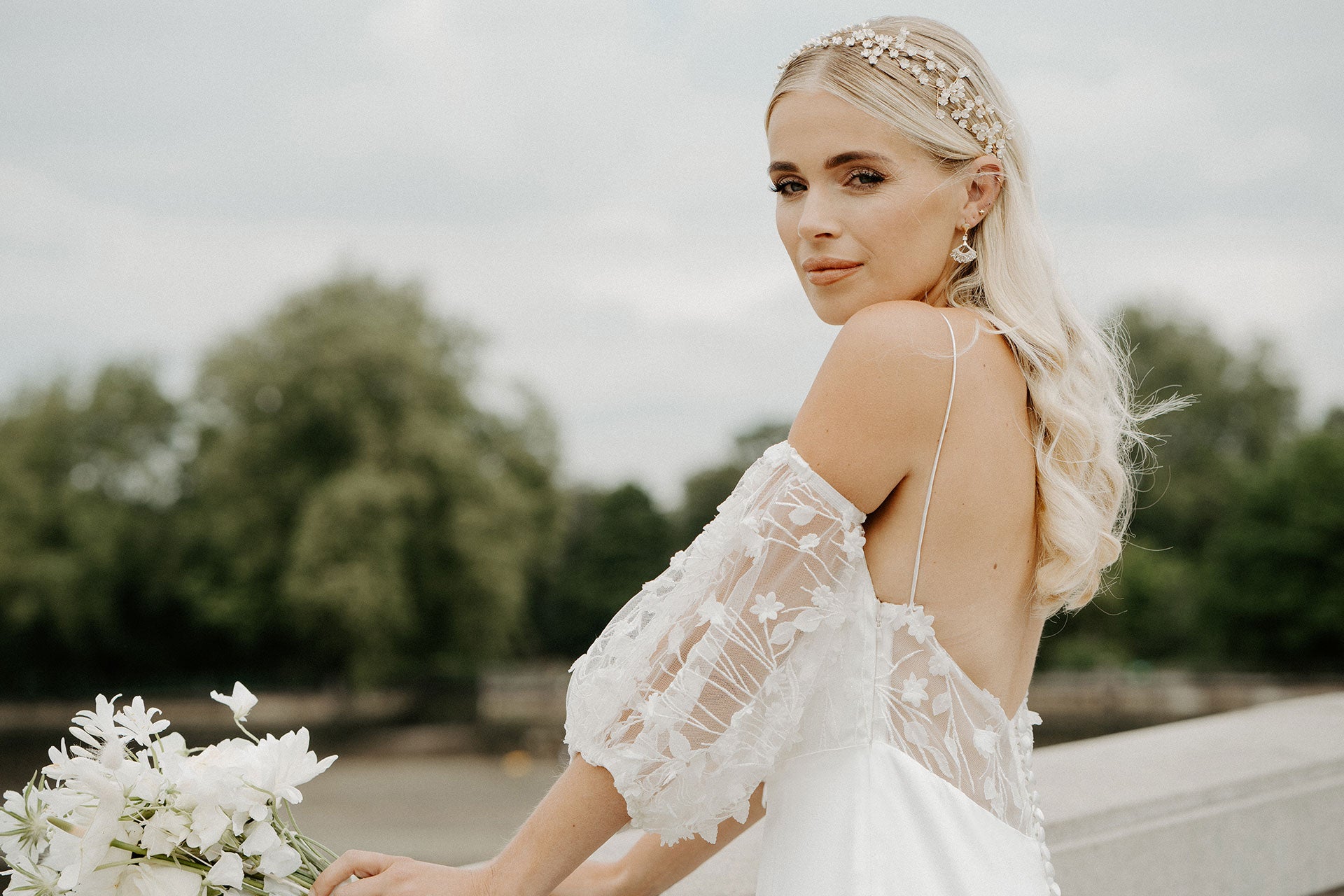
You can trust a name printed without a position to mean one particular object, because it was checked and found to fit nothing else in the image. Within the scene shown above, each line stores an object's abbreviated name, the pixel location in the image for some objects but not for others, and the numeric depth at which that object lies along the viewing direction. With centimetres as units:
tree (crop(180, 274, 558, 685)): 3281
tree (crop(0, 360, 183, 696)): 3694
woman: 154
